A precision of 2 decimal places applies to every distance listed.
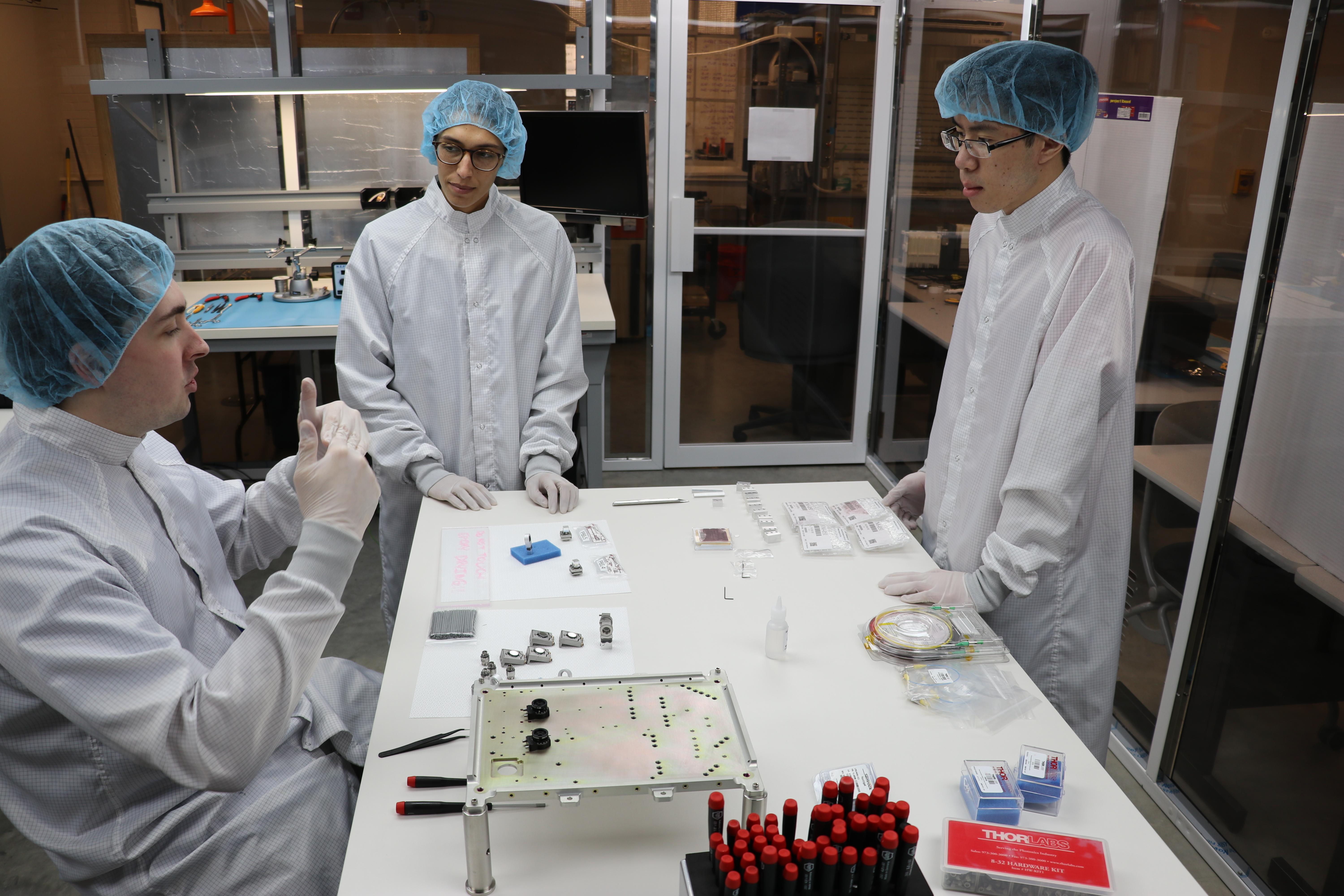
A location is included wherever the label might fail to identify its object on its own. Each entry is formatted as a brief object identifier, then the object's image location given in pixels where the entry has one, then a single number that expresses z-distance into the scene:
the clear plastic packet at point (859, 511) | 1.92
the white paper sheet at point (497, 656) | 1.35
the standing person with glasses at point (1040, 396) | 1.54
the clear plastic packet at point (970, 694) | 1.33
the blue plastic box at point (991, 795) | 1.13
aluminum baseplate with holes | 1.05
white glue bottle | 1.45
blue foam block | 1.75
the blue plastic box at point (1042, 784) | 1.17
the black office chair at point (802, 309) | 4.25
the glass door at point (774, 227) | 3.98
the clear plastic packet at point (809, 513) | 1.91
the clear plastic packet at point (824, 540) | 1.81
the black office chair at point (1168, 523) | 2.32
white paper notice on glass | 4.04
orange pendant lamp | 3.76
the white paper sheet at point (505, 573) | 1.65
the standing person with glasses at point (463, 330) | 2.13
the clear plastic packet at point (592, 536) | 1.84
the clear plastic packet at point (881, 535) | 1.82
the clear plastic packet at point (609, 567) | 1.72
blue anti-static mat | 3.32
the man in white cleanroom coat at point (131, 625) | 1.09
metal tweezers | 1.24
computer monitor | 3.43
